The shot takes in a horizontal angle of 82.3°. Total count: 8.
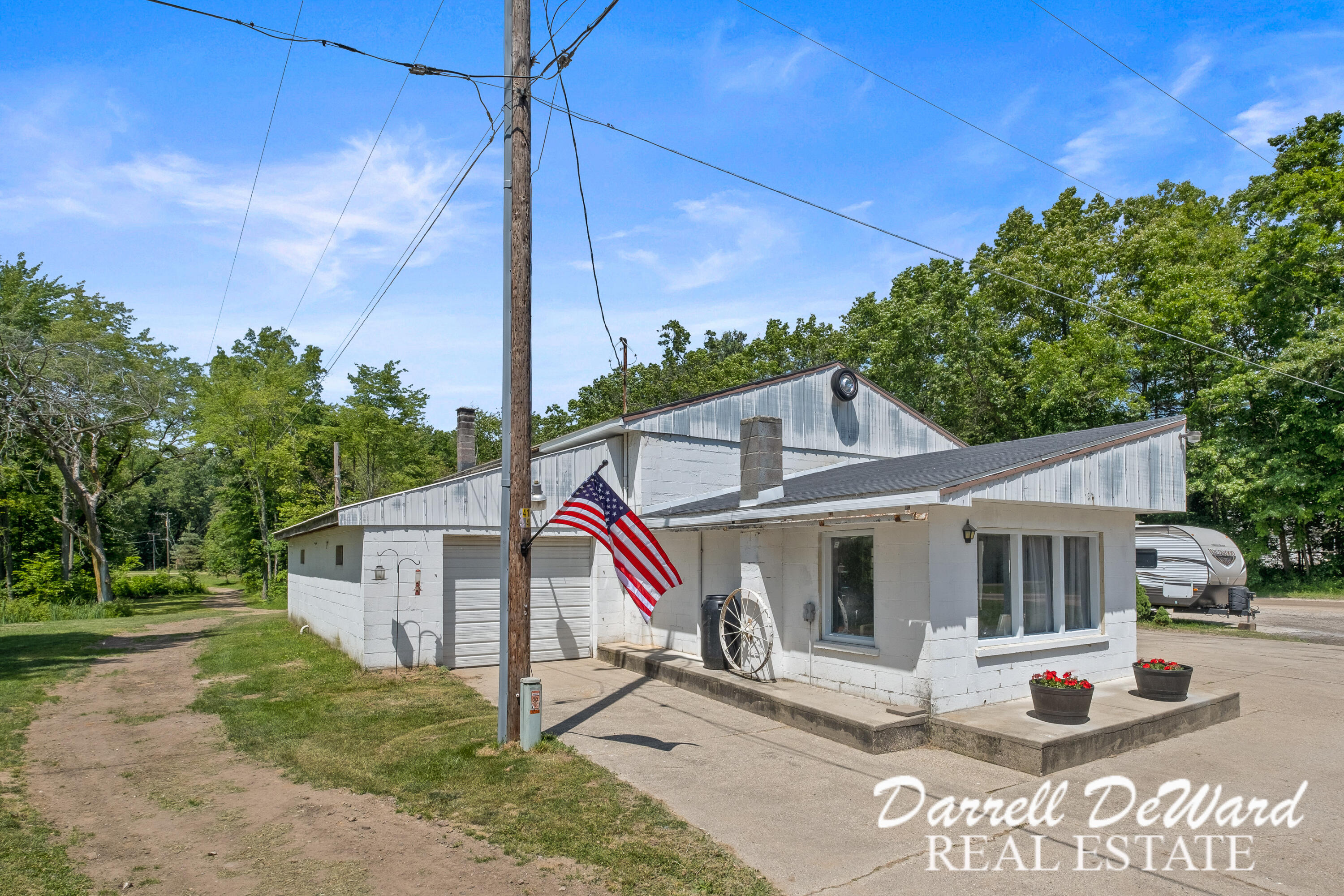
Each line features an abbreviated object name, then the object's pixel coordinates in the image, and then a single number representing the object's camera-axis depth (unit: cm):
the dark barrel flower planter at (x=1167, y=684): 908
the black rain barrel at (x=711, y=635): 1128
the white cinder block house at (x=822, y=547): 885
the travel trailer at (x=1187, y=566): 1972
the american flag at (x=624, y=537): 902
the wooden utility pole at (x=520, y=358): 801
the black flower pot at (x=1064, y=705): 789
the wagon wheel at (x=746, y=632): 1058
